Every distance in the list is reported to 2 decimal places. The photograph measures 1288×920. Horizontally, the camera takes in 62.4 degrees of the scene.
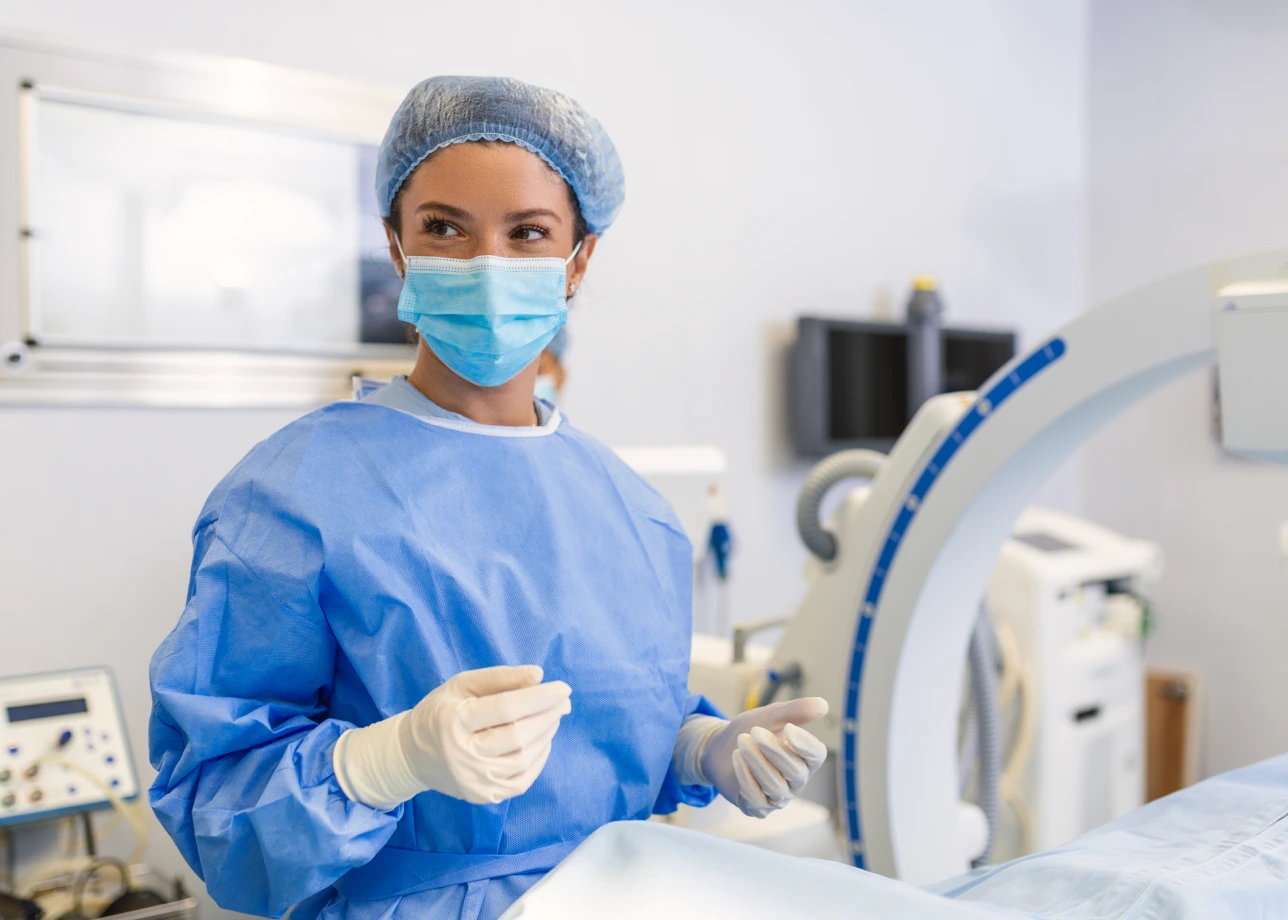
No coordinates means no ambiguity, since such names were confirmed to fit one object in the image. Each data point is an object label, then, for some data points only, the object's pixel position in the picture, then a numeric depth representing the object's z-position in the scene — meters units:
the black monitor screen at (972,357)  3.39
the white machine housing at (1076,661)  2.42
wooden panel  3.48
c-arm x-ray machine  1.17
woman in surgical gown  0.85
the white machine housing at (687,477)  1.84
